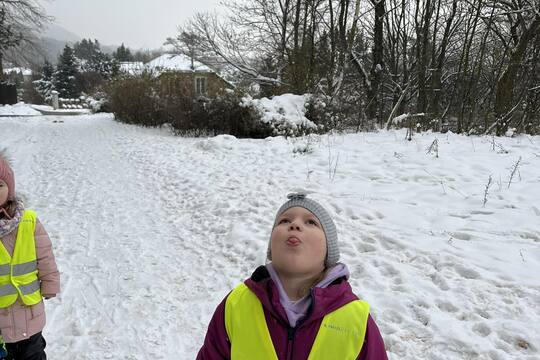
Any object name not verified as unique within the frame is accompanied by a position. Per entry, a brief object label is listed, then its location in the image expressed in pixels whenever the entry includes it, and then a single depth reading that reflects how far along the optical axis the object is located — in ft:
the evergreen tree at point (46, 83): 186.49
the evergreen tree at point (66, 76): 179.01
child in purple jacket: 5.29
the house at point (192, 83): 43.21
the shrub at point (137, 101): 51.37
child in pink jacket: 7.82
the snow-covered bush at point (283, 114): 38.11
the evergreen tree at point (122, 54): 261.85
